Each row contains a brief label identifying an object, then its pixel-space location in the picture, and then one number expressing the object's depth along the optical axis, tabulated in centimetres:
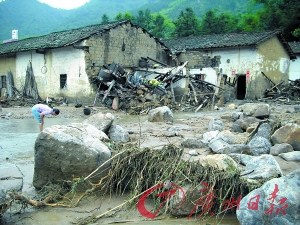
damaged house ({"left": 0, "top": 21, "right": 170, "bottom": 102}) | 1883
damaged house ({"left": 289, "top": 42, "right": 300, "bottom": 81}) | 3114
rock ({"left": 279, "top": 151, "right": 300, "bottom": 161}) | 582
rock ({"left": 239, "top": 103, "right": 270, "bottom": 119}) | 1125
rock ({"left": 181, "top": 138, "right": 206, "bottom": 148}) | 701
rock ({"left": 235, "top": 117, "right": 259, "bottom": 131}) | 908
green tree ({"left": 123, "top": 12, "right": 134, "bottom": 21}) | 4306
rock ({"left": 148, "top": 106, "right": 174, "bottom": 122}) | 1158
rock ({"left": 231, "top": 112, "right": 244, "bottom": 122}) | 1159
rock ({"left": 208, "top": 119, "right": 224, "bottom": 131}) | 938
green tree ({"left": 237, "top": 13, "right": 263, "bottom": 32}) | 4121
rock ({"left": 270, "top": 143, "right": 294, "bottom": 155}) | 622
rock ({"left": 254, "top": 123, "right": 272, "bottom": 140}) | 722
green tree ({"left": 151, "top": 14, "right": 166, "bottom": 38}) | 4604
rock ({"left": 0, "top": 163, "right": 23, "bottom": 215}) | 391
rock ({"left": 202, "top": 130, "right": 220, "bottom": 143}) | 746
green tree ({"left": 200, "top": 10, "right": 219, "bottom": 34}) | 4047
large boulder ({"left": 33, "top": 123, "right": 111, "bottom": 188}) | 477
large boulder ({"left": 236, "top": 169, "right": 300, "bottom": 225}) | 320
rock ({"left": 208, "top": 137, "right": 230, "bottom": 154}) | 630
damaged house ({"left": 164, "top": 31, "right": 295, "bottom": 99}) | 2492
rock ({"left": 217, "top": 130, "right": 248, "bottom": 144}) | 735
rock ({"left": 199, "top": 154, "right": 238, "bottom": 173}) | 457
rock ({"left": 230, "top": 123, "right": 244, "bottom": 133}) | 899
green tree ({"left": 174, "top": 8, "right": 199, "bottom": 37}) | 4059
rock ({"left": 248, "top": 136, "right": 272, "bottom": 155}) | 636
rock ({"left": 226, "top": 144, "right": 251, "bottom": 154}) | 616
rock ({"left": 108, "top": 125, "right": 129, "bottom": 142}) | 762
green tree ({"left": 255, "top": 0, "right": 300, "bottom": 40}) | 3516
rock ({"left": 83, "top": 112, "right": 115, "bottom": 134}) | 764
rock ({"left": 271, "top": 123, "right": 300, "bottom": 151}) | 662
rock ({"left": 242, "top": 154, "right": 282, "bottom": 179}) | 435
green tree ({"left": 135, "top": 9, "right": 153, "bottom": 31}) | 4675
